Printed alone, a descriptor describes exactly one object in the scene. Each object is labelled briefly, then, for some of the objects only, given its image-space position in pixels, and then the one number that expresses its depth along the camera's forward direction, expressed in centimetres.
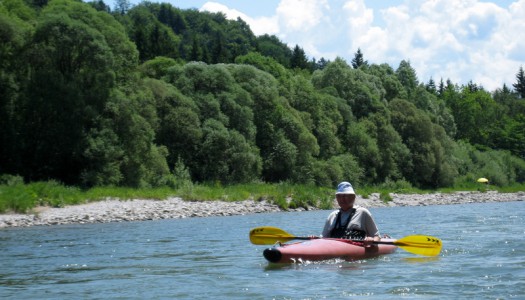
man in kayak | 1487
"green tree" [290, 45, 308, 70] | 11100
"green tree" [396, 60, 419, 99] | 9525
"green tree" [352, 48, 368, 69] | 12950
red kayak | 1350
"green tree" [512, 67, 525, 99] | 14725
